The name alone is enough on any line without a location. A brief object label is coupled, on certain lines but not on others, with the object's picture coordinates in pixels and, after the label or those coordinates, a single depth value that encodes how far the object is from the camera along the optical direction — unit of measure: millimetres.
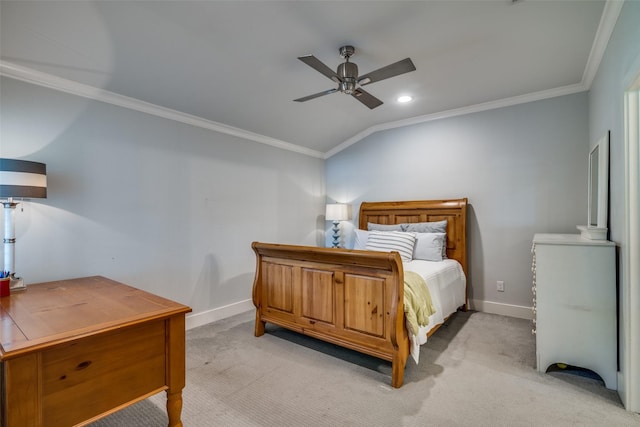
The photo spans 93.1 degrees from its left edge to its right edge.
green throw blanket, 2225
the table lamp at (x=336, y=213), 4578
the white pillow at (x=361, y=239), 4043
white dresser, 2146
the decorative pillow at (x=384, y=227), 4098
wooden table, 1131
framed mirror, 2402
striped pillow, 3555
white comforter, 2419
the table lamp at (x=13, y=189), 1883
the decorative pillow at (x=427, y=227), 3826
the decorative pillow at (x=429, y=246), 3562
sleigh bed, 2219
